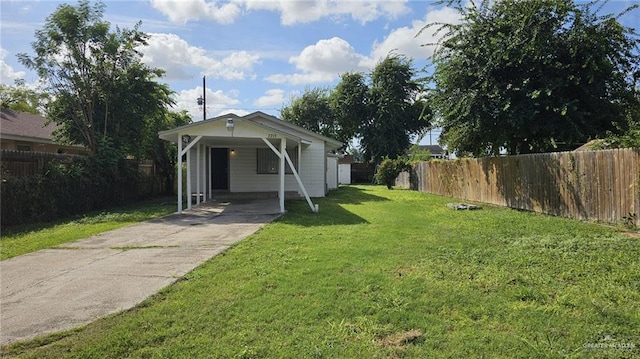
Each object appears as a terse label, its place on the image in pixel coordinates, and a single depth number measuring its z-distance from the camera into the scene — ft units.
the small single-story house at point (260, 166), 53.52
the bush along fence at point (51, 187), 29.84
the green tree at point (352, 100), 116.88
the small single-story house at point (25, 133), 50.78
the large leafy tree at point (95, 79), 42.29
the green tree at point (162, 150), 54.80
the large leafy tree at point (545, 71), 33.37
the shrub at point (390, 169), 80.43
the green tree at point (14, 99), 74.51
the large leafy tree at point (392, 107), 112.27
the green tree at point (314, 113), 125.80
